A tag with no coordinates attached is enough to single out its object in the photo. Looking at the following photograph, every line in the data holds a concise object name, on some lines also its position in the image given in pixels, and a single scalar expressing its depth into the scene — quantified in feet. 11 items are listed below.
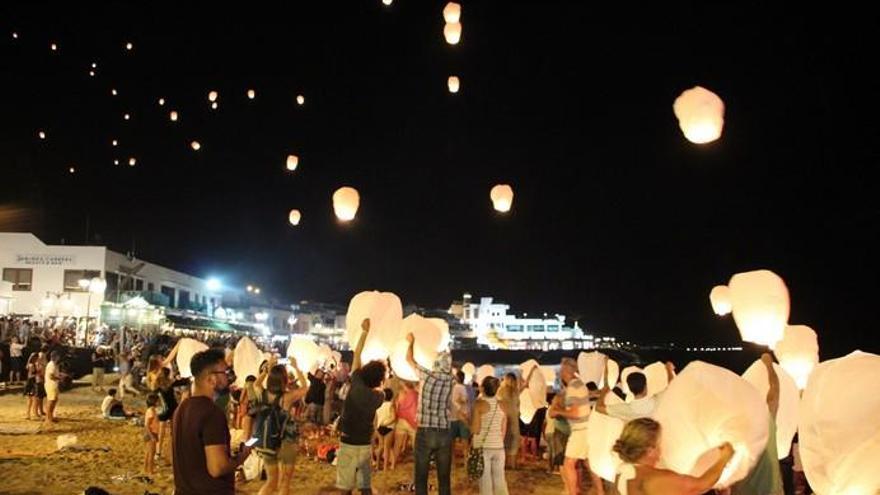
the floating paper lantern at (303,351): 37.06
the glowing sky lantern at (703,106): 27.91
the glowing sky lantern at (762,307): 23.34
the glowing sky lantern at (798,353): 26.61
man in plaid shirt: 22.94
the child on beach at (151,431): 31.30
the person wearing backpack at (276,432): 22.07
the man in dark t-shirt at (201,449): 12.51
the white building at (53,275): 109.09
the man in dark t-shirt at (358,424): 20.67
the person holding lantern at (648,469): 11.09
